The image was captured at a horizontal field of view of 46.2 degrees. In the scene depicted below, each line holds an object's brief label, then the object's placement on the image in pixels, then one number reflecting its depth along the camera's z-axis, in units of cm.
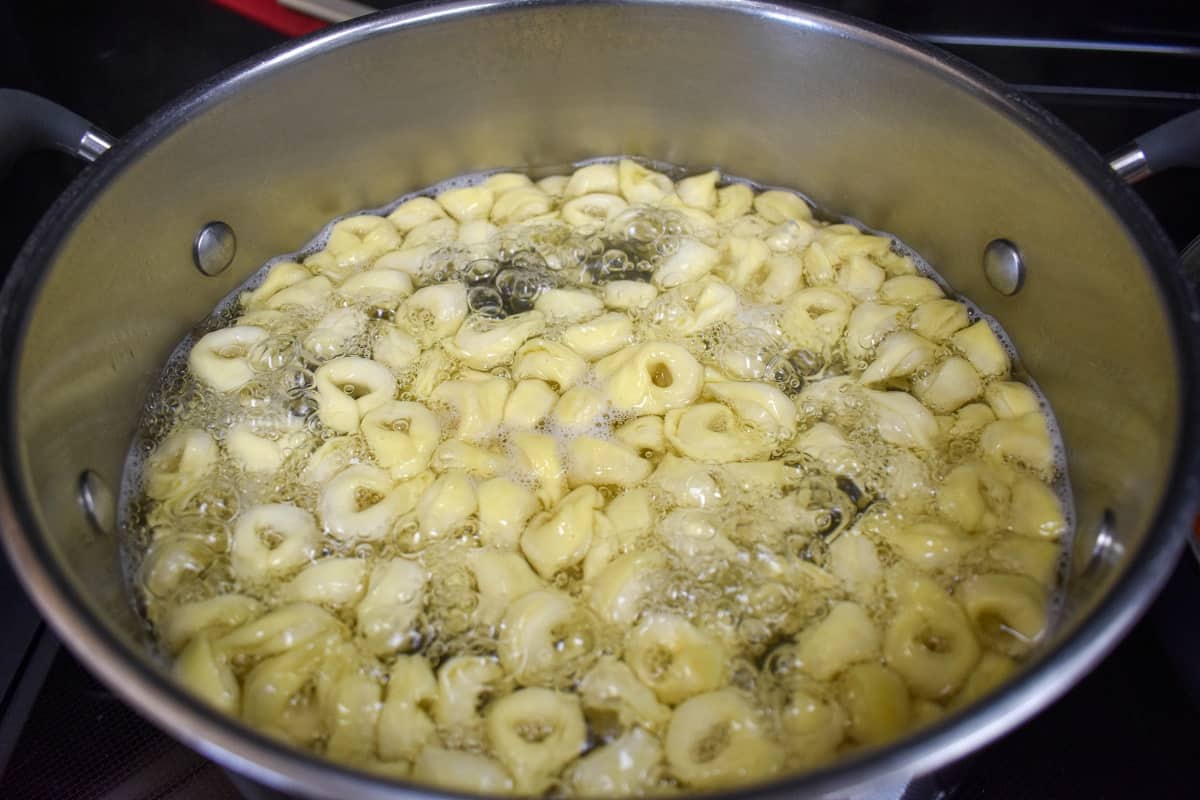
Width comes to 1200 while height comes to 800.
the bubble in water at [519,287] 45
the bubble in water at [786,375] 42
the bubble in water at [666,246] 46
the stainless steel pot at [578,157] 31
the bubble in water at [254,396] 42
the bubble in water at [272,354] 43
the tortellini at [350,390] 41
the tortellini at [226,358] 42
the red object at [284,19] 48
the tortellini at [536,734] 34
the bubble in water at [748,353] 43
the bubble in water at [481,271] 46
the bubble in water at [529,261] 46
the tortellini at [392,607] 37
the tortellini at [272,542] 38
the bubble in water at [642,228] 46
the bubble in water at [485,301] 45
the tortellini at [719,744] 33
